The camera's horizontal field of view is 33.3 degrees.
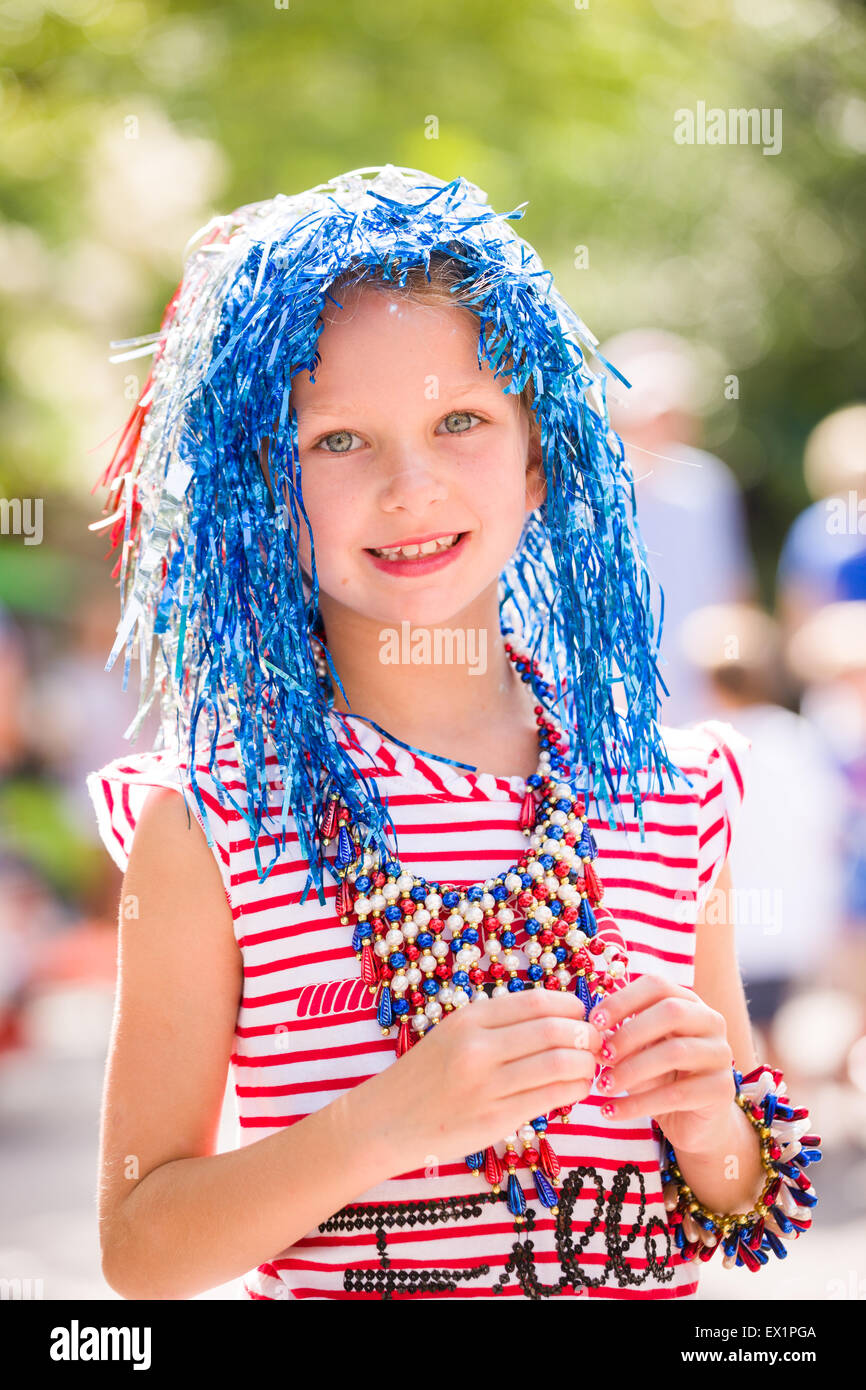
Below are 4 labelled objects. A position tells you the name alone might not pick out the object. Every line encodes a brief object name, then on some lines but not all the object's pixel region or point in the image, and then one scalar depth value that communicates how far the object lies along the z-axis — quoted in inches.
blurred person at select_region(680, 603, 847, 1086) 152.0
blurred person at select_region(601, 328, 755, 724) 163.9
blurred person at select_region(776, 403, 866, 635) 168.4
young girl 59.8
